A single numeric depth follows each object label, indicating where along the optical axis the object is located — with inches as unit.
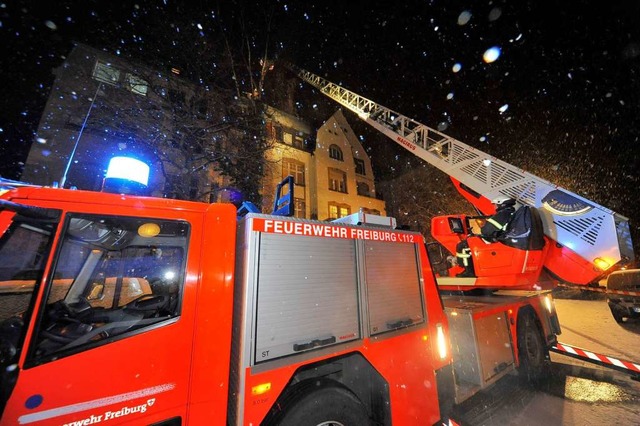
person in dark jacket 219.0
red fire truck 60.7
